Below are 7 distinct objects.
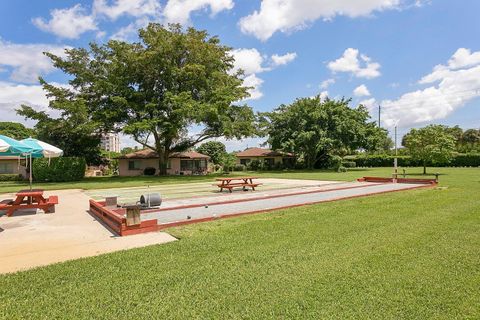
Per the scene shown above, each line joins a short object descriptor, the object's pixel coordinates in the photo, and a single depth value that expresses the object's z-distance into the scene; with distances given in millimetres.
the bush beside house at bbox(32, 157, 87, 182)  25938
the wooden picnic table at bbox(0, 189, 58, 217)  9469
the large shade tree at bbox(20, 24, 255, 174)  27641
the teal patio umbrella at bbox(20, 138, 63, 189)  9892
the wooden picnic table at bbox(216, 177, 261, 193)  15328
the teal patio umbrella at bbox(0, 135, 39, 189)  7968
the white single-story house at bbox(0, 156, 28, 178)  32469
